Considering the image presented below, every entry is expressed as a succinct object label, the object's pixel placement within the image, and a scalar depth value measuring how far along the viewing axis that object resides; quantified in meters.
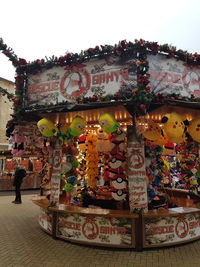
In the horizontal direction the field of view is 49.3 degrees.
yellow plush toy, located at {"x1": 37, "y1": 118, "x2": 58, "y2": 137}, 5.72
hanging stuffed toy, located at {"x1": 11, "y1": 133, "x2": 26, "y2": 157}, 6.61
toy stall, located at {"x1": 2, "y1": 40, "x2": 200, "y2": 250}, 5.06
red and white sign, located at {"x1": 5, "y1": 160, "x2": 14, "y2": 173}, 17.03
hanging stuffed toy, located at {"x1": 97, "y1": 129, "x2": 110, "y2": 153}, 7.05
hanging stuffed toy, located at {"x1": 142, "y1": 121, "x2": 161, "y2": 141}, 5.51
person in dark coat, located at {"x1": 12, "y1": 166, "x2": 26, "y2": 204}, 10.91
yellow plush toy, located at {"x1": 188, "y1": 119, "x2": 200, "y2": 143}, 5.68
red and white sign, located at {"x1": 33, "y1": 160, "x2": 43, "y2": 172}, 16.65
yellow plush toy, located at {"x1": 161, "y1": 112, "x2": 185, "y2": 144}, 5.01
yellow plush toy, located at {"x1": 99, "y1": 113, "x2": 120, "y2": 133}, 4.96
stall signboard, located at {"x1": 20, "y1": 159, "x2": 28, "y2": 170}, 16.41
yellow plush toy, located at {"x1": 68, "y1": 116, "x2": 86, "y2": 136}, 5.59
